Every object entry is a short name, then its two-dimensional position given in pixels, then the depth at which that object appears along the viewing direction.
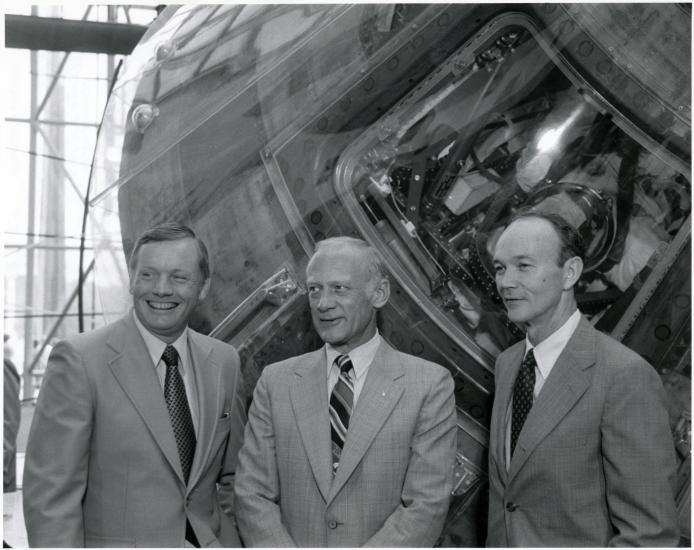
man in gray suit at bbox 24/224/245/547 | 1.70
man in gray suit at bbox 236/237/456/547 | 1.73
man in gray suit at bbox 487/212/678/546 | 1.66
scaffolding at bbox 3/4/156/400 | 7.10
